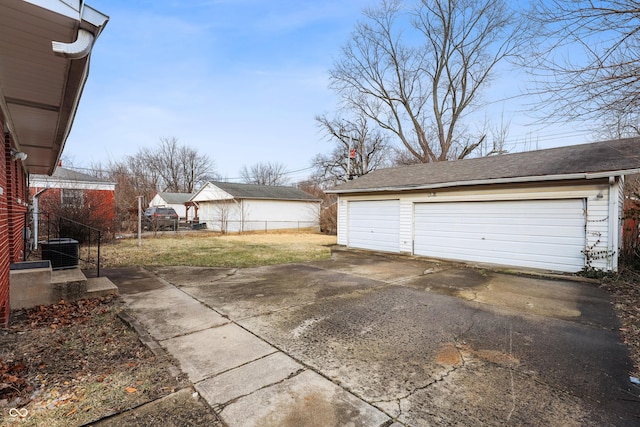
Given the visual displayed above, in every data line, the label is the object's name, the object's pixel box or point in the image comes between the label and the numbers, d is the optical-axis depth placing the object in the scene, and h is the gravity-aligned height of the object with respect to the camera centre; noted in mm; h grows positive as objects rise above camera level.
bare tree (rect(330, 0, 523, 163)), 21133 +11121
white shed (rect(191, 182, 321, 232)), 23109 +184
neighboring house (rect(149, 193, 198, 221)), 37562 +949
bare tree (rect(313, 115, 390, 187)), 29859 +5997
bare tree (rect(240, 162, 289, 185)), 53625 +6429
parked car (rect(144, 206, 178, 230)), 21341 -704
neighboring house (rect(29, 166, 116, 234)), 12328 +371
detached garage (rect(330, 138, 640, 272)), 7137 -1
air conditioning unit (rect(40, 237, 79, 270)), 6281 -893
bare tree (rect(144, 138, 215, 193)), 44750 +6699
